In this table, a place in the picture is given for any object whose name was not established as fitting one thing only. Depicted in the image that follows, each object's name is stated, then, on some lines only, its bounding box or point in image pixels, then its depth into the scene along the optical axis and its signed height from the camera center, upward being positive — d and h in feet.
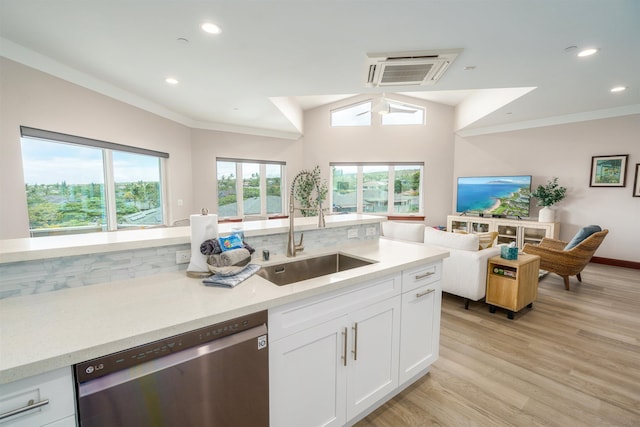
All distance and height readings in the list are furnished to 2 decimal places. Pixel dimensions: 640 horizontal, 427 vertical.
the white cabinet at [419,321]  5.73 -2.87
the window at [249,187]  19.30 +0.34
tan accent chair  11.38 -2.79
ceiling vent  8.69 +4.29
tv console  16.67 -2.41
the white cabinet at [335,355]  4.01 -2.74
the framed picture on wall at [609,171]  15.03 +1.22
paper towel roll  4.57 -0.79
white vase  16.52 -1.37
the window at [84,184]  9.23 +0.31
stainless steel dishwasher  2.63 -2.07
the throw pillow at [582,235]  12.17 -1.93
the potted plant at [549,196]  16.47 -0.26
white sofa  9.55 -2.58
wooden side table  9.12 -3.14
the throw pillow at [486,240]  10.49 -1.89
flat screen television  18.13 -0.23
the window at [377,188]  22.38 +0.30
